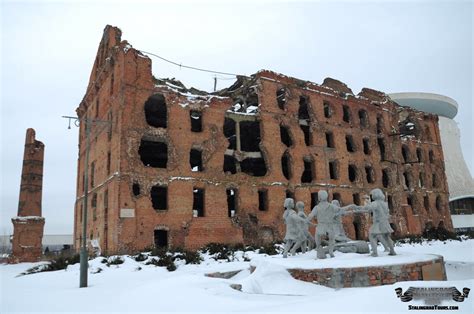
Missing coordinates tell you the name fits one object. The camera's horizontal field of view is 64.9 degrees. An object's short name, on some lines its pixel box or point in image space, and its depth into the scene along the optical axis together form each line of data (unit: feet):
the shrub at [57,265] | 58.08
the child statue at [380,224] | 40.52
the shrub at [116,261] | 54.34
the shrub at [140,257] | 56.29
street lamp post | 39.19
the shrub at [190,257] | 57.57
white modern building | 167.94
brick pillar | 87.45
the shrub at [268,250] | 65.16
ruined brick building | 69.82
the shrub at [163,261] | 54.39
